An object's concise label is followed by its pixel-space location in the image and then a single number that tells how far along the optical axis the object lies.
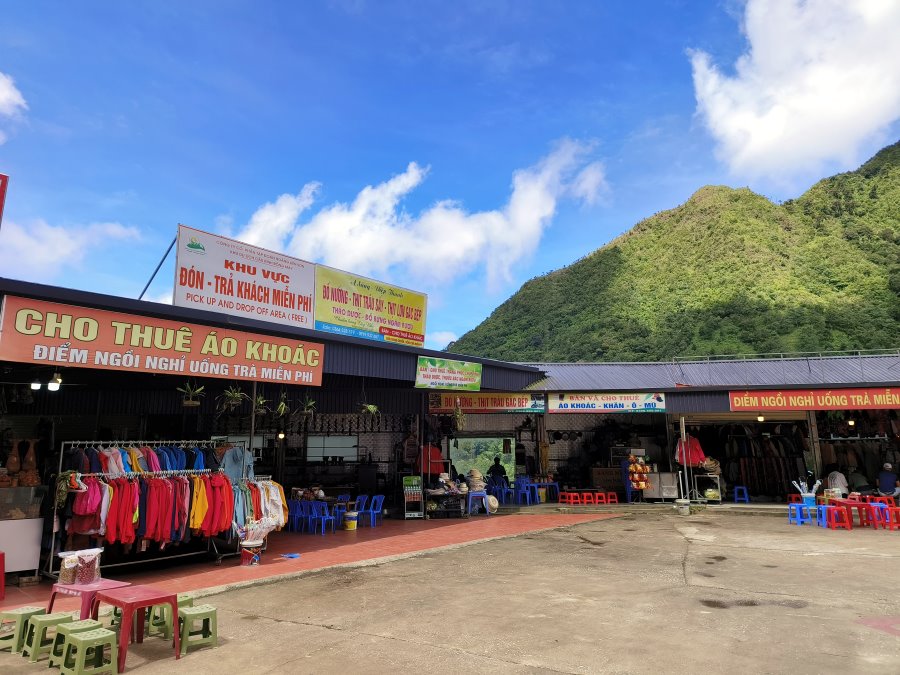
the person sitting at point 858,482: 15.44
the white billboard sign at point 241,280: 10.28
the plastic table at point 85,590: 5.39
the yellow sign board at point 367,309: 12.73
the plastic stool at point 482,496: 15.98
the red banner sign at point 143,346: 7.27
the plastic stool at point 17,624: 5.35
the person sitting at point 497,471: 18.64
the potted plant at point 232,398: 10.30
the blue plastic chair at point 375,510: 14.13
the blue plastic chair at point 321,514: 13.15
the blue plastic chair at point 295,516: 13.40
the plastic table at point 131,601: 4.95
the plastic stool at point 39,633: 5.12
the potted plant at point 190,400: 9.51
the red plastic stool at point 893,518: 12.34
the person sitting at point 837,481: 15.01
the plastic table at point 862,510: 12.65
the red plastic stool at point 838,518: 12.76
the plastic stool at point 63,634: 4.83
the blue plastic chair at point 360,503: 14.56
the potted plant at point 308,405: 11.63
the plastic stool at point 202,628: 5.36
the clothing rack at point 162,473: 8.17
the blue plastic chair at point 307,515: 13.23
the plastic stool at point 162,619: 5.70
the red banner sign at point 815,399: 15.03
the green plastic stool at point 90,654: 4.60
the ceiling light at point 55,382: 9.04
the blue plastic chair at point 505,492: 17.88
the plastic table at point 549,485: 17.90
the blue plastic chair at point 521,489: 17.53
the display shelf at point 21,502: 7.95
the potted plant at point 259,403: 10.59
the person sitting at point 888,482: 14.51
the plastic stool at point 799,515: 13.60
